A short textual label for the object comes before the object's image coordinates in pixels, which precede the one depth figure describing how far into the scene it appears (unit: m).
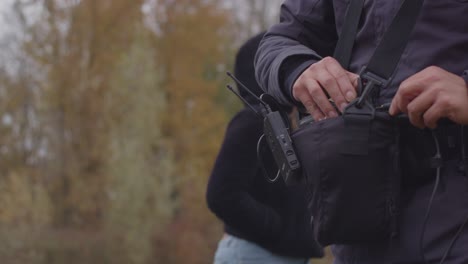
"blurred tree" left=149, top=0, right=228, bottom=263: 24.08
